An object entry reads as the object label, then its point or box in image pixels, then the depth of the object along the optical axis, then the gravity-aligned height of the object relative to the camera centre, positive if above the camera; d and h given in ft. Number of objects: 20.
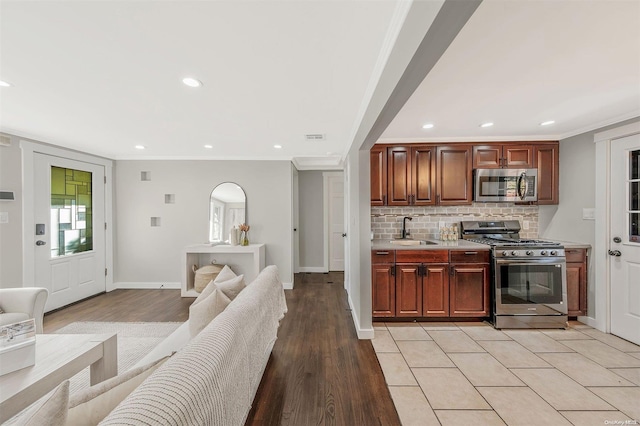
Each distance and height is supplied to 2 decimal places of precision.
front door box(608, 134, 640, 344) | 8.46 -0.94
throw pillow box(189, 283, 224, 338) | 5.31 -2.11
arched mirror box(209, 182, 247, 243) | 14.80 +0.26
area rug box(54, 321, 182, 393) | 7.74 -4.37
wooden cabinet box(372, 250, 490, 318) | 9.84 -2.83
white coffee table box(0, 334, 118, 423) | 4.03 -2.78
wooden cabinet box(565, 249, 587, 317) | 9.73 -2.67
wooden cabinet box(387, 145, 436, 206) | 11.11 +1.64
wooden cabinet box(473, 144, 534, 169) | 10.95 +2.35
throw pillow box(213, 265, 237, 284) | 7.45 -1.86
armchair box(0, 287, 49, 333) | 7.23 -2.53
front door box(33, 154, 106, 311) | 11.14 -0.74
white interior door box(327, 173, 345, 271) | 18.38 -0.65
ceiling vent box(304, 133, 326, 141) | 10.59 +3.20
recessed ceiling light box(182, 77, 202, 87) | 6.22 +3.23
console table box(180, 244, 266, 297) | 13.42 -2.58
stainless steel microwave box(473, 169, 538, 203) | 10.82 +1.11
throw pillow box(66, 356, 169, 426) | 2.50 -1.93
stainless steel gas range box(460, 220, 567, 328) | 9.44 -2.74
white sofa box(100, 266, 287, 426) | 2.37 -1.90
